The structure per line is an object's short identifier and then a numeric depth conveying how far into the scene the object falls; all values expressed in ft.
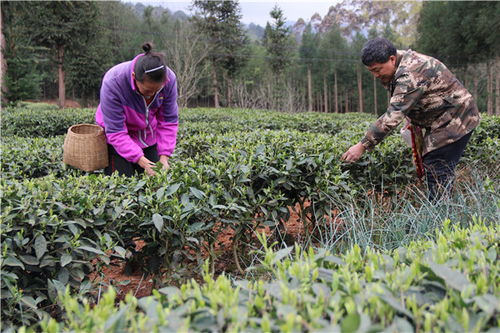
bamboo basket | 10.12
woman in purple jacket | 9.20
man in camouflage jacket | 10.05
